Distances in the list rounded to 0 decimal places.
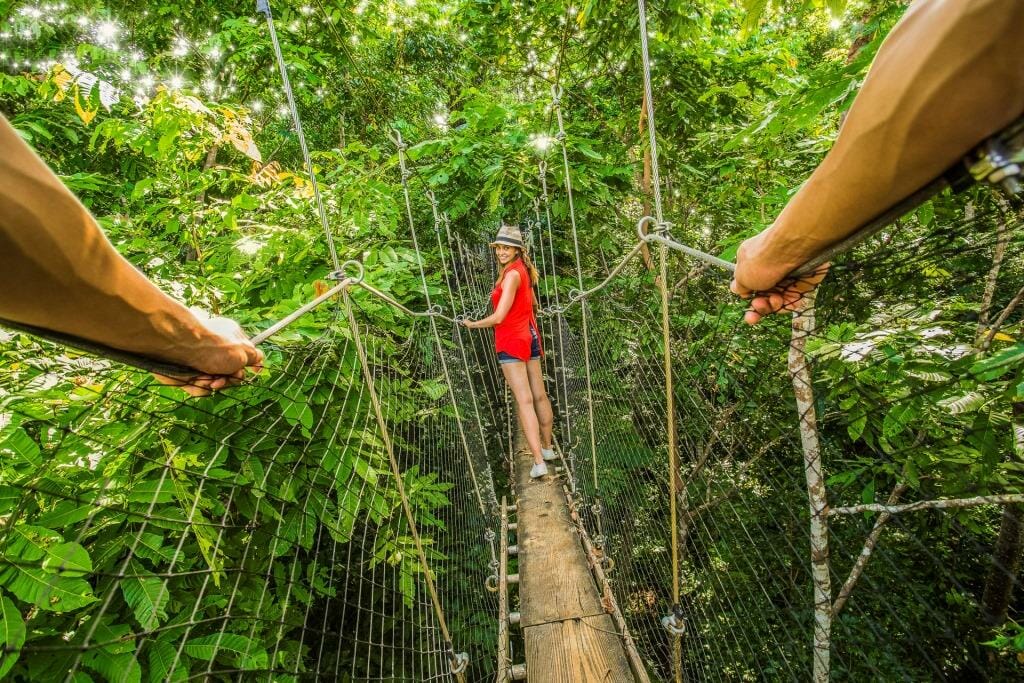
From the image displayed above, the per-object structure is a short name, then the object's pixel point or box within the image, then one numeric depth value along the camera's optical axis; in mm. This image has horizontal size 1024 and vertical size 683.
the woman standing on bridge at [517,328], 2453
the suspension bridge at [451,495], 836
